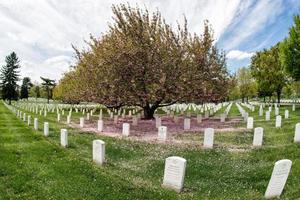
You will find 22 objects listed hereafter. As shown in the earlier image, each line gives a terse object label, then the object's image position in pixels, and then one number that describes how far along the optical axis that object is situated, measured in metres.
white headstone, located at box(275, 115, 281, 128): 12.16
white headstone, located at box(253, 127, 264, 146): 8.92
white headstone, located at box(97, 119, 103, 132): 13.17
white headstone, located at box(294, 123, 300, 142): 8.83
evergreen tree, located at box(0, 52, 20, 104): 51.47
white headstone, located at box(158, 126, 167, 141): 10.38
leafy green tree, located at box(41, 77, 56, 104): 66.59
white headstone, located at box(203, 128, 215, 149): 8.94
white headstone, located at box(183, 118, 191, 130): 13.60
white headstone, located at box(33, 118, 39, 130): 13.27
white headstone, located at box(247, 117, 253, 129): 12.58
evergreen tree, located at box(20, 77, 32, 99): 69.44
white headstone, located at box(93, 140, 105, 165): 7.14
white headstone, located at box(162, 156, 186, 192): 5.45
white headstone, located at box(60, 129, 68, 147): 9.19
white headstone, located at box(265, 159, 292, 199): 5.05
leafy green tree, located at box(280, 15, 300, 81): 22.95
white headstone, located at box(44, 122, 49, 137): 11.35
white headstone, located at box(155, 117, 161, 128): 14.27
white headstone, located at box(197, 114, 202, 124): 16.34
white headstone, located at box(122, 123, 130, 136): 11.56
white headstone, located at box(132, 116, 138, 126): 15.37
